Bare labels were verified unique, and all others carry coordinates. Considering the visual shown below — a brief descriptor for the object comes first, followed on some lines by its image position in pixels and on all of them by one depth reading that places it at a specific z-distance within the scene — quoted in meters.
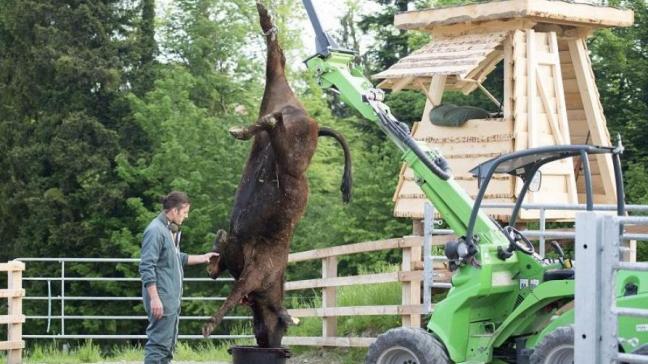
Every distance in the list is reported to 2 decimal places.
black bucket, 13.45
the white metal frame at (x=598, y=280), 7.82
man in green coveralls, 13.43
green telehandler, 12.92
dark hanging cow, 13.17
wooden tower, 20.81
